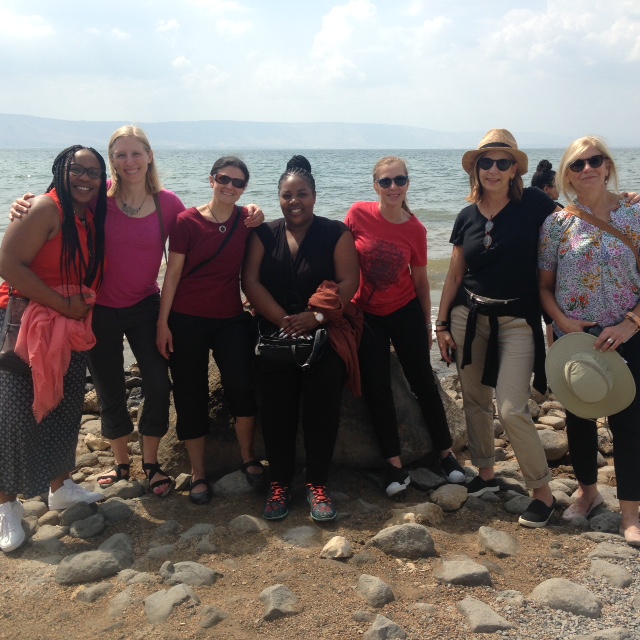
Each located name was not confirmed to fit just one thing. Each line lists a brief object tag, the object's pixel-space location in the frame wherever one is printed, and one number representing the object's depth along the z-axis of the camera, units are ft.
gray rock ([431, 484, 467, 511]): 15.55
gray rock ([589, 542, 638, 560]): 13.26
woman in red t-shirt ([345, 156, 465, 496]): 16.08
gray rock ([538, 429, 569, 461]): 19.34
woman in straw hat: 14.76
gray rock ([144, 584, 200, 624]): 11.38
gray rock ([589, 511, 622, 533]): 14.57
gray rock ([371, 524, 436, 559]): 13.25
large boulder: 17.24
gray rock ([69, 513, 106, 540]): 14.70
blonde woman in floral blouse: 13.78
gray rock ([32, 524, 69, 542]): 14.53
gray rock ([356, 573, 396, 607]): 11.71
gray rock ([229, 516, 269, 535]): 14.38
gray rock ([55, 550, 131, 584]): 12.77
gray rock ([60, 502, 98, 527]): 15.25
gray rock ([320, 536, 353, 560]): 13.17
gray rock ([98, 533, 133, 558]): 13.84
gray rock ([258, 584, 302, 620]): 11.35
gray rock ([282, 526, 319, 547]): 13.84
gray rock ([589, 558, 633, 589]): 12.34
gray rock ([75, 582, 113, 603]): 12.19
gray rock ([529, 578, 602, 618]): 11.41
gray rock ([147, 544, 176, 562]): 13.56
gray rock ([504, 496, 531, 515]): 15.66
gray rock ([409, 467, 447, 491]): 16.57
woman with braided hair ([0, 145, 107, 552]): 13.91
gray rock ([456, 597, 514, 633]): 10.91
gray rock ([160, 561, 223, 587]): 12.51
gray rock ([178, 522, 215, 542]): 14.29
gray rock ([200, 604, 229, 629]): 11.13
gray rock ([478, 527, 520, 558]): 13.55
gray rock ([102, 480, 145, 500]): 16.62
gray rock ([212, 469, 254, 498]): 16.25
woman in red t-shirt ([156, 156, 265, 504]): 15.38
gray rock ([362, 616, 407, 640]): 10.71
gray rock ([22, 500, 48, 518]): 15.96
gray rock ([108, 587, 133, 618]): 11.67
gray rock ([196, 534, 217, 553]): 13.71
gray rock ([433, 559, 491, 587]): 12.29
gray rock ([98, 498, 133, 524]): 15.39
